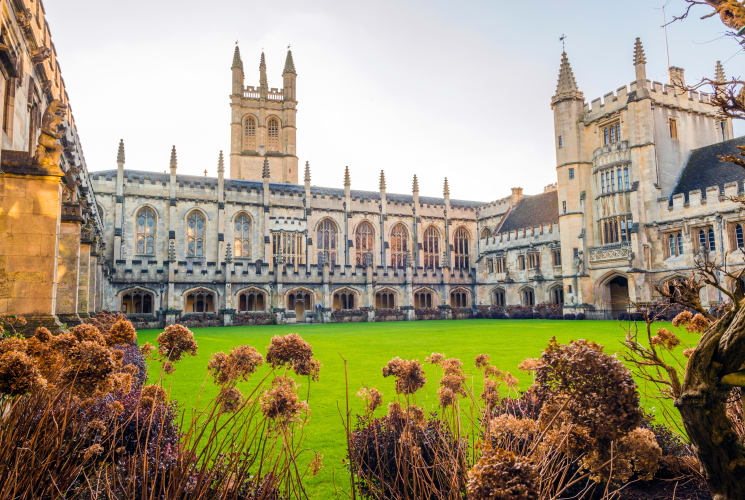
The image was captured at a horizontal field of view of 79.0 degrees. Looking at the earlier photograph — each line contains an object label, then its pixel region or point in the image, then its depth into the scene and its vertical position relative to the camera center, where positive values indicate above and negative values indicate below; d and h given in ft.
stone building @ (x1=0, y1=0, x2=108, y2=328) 23.62 +6.75
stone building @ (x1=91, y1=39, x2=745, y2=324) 82.99 +15.39
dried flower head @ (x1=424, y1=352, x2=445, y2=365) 12.03 -1.56
